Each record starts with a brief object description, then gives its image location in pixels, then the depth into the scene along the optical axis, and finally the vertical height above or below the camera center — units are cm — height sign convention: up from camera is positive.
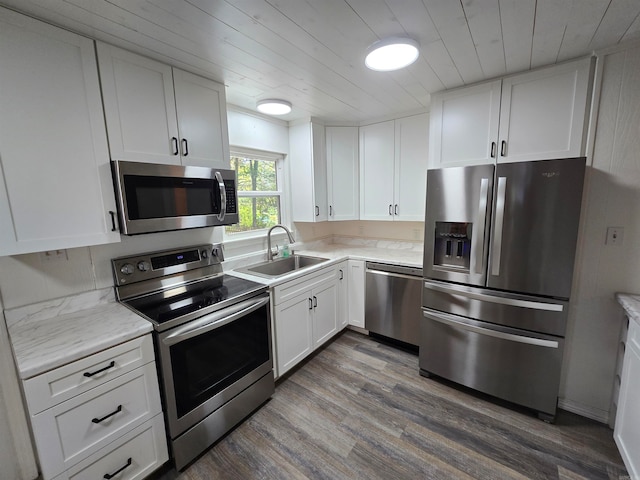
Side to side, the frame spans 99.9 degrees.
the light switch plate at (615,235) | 172 -24
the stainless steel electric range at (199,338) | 149 -80
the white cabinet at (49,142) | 121 +34
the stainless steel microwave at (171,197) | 153 +8
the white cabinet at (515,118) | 175 +59
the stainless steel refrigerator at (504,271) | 171 -50
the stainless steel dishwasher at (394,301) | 251 -96
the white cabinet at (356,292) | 286 -94
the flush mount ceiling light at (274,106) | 230 +86
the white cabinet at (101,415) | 111 -94
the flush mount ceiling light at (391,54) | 146 +85
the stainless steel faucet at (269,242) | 268 -36
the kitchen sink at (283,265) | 259 -60
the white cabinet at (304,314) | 218 -98
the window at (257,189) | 267 +18
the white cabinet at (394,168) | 279 +38
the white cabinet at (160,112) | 151 +61
